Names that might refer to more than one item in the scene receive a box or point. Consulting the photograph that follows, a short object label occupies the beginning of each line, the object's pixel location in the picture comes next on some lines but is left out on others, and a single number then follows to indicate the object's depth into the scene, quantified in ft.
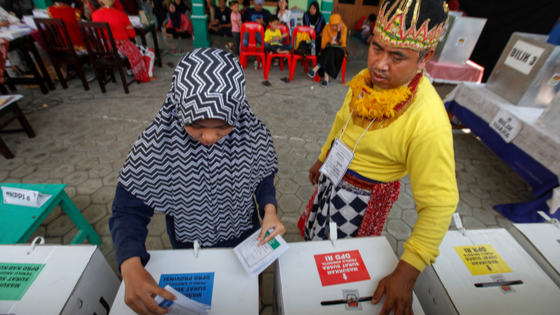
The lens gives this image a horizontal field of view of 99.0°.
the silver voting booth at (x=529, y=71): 7.00
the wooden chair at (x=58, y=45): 12.19
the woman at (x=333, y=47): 16.20
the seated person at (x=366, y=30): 27.23
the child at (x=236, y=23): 20.53
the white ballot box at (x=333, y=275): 2.83
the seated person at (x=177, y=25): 24.25
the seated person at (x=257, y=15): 20.79
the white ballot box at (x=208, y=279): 2.75
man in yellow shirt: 2.83
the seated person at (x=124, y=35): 13.34
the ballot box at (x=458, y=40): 10.60
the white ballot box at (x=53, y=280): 2.69
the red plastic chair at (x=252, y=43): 17.11
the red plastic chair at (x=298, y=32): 17.21
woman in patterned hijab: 2.45
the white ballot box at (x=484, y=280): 2.88
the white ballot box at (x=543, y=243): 3.28
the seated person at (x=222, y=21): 25.20
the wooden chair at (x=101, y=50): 11.97
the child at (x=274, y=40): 17.58
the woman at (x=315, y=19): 19.88
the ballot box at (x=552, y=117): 6.62
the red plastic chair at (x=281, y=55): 16.96
